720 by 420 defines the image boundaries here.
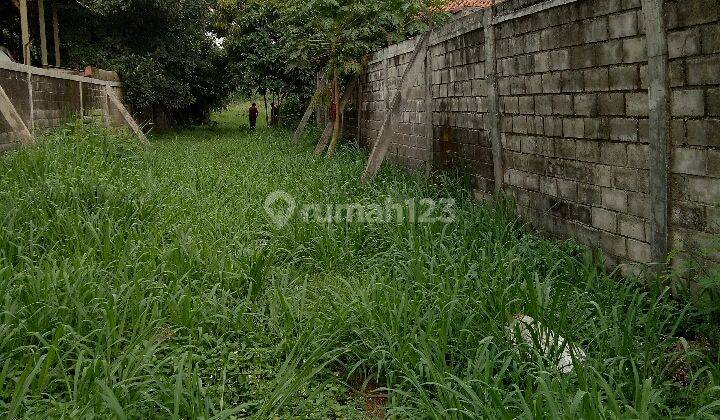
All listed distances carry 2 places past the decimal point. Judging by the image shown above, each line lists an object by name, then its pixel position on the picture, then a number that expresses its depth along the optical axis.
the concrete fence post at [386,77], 8.92
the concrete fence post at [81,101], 11.25
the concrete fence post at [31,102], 8.61
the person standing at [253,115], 20.85
